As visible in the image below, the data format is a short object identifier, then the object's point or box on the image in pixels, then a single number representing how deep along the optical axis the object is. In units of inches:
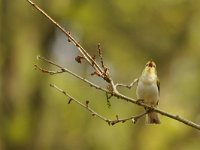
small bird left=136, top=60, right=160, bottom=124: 368.2
